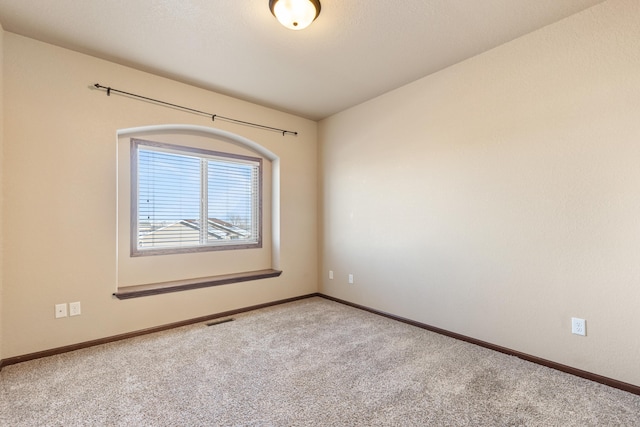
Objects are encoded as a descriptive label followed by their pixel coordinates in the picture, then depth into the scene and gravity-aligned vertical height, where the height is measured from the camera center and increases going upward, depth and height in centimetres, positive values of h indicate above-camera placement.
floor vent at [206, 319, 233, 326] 343 -119
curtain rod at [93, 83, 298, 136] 293 +128
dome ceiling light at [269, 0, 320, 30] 204 +145
